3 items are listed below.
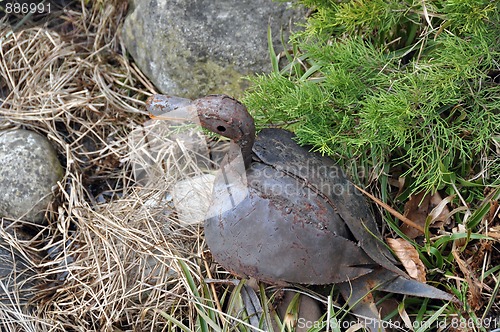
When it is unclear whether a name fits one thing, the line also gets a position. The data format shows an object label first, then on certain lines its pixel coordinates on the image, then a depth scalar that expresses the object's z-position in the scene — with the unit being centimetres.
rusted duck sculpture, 163
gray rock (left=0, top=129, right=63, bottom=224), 185
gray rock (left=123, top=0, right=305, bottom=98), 187
